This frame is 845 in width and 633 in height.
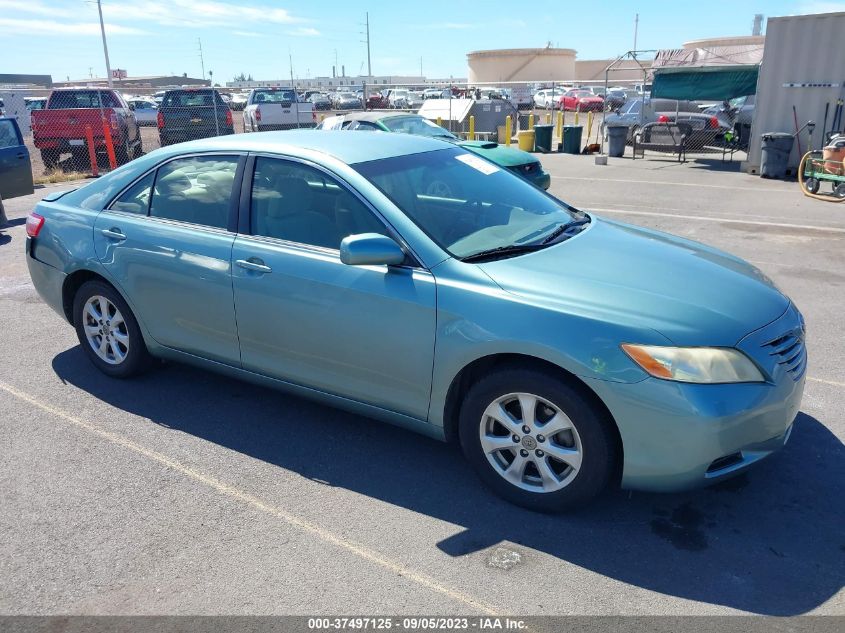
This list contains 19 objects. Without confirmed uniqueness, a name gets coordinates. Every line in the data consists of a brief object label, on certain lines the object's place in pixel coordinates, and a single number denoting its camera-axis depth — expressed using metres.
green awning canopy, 16.50
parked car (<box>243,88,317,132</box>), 19.97
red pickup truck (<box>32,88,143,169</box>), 15.44
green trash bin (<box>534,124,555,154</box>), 20.02
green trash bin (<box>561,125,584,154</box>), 19.75
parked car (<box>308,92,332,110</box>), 39.34
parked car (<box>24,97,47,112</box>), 34.08
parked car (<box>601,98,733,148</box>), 17.59
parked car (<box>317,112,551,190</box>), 10.51
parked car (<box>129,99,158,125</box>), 34.53
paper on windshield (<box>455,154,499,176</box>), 4.27
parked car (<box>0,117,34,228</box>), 10.31
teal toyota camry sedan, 2.89
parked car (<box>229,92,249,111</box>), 52.28
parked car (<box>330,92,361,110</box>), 41.93
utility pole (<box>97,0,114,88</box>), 42.94
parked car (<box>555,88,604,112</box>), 40.03
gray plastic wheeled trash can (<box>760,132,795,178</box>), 14.24
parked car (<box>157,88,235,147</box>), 17.56
